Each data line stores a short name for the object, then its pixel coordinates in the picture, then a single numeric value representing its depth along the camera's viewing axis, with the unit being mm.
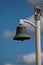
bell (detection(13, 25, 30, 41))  19805
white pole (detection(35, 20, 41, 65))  19359
